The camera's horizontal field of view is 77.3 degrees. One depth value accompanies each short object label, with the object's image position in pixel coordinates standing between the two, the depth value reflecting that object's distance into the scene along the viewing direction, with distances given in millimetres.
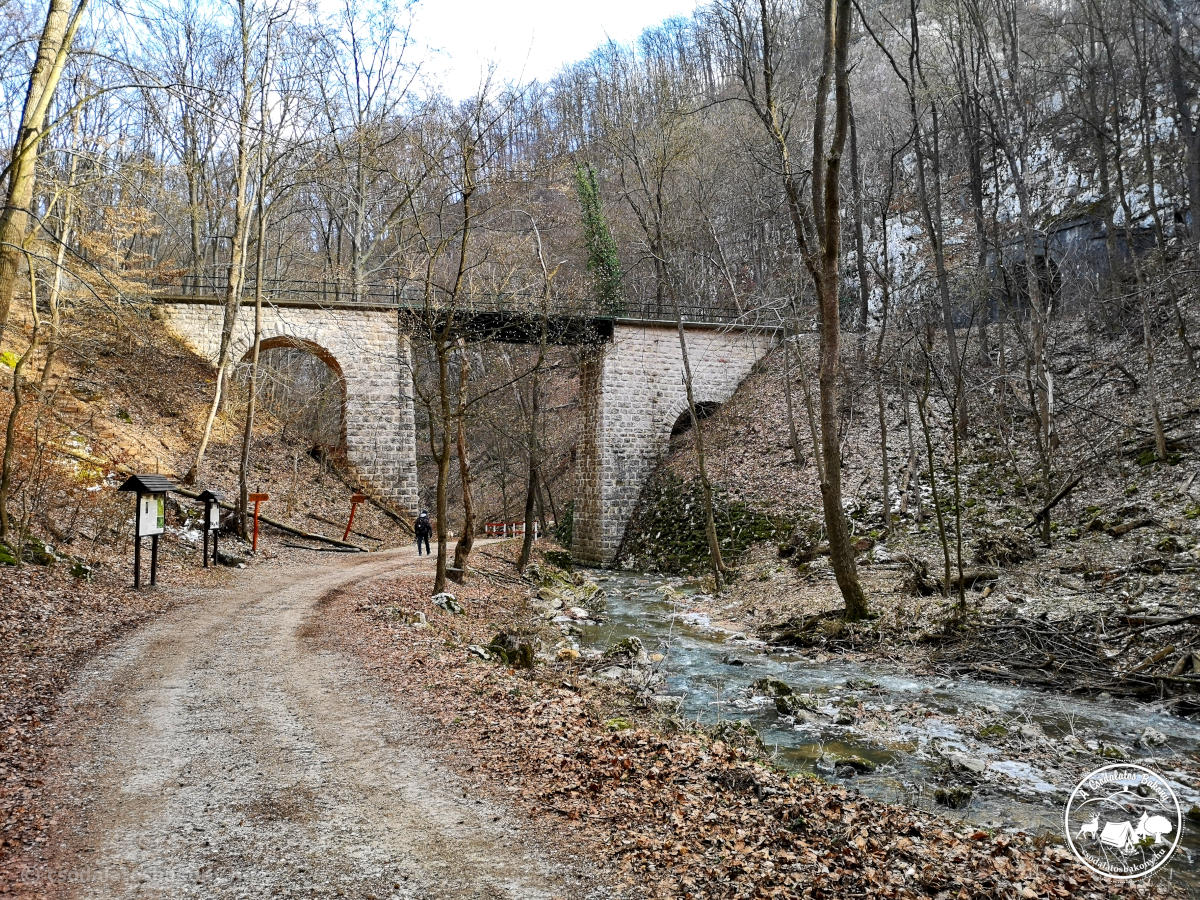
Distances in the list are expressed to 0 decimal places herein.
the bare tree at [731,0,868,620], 9781
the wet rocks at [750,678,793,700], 8199
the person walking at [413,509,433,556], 17453
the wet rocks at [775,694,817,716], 7465
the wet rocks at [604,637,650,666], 9703
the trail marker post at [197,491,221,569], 12617
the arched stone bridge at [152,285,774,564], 21328
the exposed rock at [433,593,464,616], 11352
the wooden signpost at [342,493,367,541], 18584
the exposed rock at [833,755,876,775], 5910
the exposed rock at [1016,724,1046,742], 6277
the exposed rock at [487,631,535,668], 8688
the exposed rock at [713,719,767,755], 6328
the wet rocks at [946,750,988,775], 5652
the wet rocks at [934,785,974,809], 5117
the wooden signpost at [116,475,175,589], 9688
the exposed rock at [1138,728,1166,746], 6008
